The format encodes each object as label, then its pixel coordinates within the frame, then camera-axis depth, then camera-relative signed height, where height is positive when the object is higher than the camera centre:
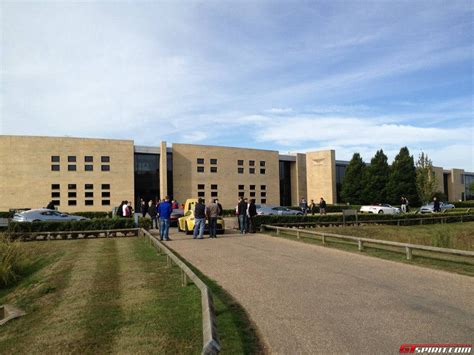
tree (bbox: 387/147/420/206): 52.53 +1.41
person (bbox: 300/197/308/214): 38.62 -1.09
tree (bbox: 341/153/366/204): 54.28 +1.66
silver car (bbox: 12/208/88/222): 23.83 -0.79
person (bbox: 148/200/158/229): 23.69 -0.79
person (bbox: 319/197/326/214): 33.94 -0.92
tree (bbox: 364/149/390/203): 53.22 +1.60
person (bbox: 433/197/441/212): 33.59 -1.13
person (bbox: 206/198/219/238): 17.92 -0.80
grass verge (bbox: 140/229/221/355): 3.44 -1.30
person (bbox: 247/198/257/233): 20.33 -0.86
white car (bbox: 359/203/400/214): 40.69 -1.53
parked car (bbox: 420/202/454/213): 39.84 -1.61
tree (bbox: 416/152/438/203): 44.28 +1.59
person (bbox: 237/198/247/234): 19.81 -0.82
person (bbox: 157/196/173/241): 16.66 -0.69
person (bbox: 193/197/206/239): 17.42 -0.79
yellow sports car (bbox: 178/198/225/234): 19.72 -1.18
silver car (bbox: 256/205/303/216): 37.93 -1.28
